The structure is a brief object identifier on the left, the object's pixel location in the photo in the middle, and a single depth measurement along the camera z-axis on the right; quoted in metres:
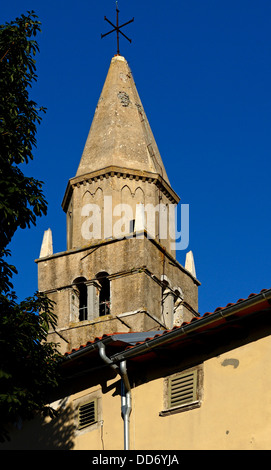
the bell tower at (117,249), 32.19
